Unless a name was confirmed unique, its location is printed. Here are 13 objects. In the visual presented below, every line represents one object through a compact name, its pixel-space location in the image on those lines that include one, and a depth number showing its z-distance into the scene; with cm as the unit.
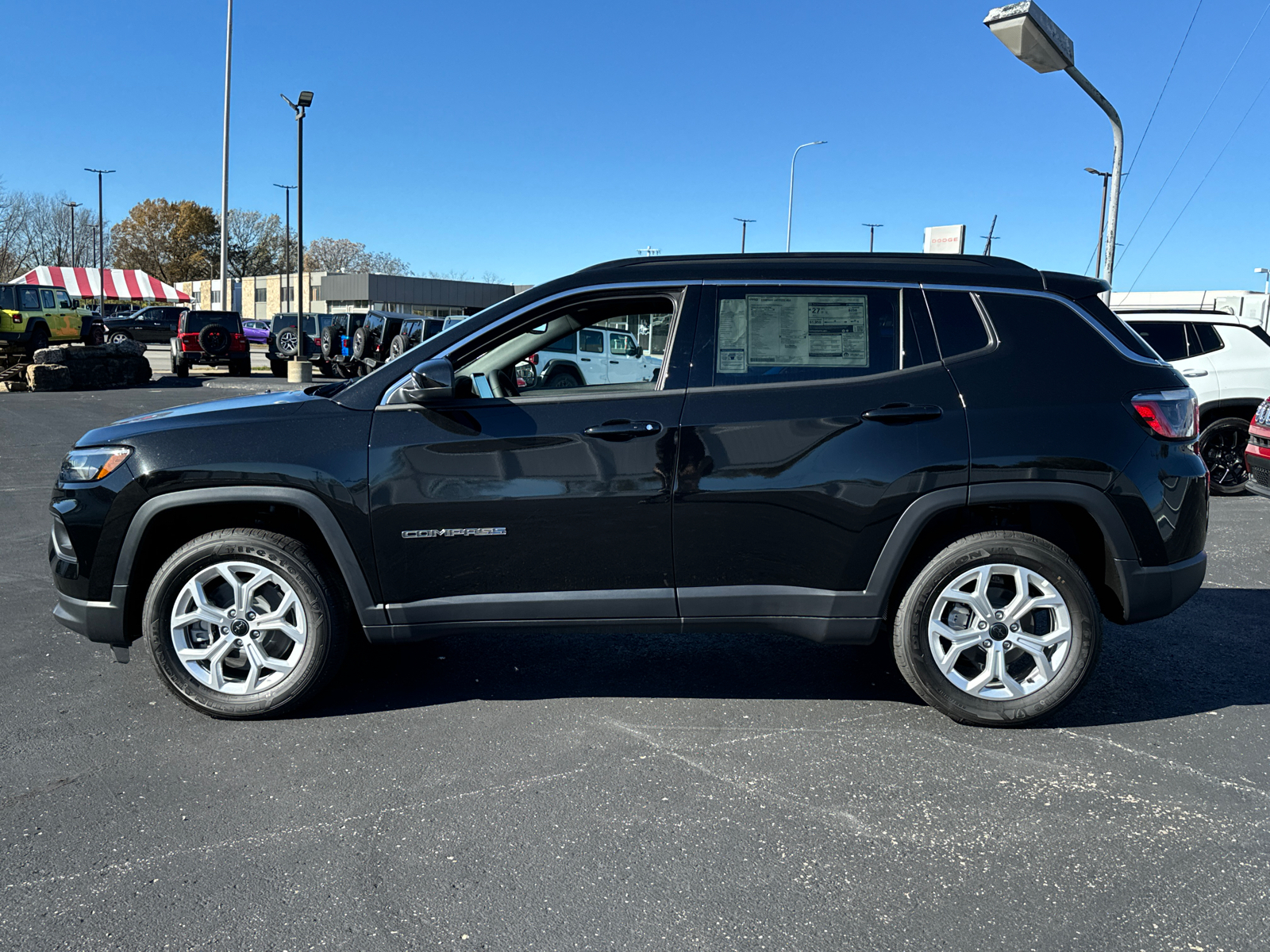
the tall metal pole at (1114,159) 1125
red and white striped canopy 6217
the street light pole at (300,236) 2569
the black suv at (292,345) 2933
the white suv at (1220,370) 987
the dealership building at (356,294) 8094
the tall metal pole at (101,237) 7950
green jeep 2464
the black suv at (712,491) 374
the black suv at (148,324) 4394
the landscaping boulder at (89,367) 2198
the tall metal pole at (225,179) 3538
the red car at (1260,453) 736
